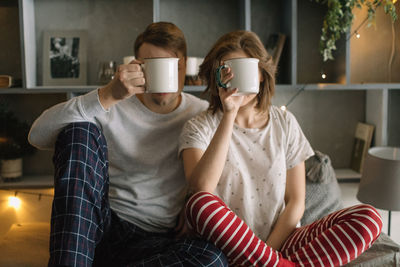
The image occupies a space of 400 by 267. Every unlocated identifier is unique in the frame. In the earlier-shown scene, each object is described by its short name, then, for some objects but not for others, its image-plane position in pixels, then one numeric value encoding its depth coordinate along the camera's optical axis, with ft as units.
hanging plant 6.30
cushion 5.38
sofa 4.03
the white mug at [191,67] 6.57
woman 3.47
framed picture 7.08
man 3.45
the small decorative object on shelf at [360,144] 7.32
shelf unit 7.03
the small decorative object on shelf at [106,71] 6.70
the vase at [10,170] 6.86
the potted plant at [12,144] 6.93
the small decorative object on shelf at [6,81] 6.36
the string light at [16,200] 5.90
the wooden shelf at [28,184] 6.73
